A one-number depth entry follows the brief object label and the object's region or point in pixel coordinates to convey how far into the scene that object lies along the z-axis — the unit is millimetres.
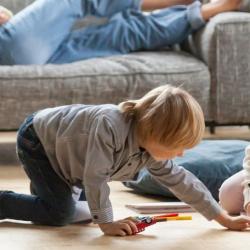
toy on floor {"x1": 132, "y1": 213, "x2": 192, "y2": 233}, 2899
